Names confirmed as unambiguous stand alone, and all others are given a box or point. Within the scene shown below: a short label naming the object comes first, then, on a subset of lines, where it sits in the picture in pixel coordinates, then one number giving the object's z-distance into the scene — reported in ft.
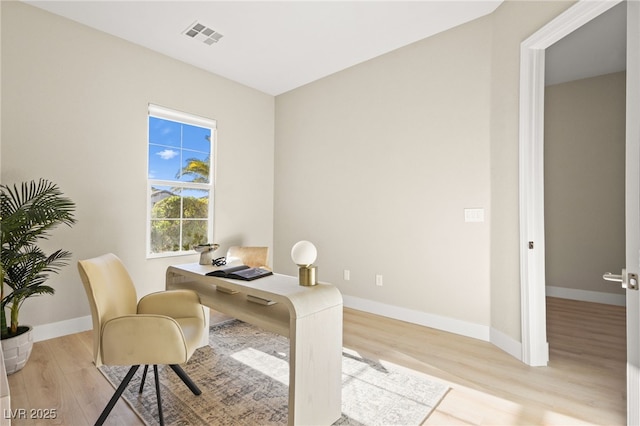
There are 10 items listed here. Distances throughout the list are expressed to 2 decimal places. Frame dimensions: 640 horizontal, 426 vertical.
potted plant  7.02
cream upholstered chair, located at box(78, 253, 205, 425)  4.99
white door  5.05
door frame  7.60
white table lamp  5.42
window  11.34
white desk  4.81
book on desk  6.06
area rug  5.60
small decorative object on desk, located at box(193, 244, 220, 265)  7.64
